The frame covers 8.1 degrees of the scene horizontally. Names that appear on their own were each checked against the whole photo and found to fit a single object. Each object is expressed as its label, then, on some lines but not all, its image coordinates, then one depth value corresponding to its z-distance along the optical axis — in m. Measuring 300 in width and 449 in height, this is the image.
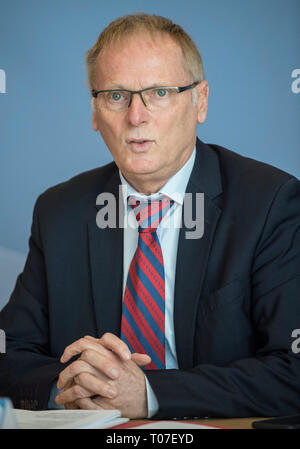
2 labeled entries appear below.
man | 2.63
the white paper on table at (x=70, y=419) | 2.42
